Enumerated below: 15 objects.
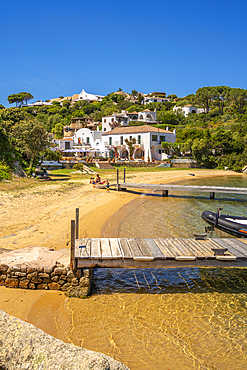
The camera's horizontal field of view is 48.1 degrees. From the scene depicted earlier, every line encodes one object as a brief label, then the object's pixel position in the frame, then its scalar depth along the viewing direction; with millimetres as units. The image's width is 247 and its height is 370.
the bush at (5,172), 22203
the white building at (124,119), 69500
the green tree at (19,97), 143750
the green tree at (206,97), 113438
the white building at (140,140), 55531
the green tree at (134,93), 157625
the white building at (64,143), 62556
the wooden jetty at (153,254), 6949
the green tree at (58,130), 81081
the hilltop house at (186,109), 107275
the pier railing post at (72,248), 6766
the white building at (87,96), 167750
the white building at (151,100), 138125
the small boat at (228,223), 10969
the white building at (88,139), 61906
